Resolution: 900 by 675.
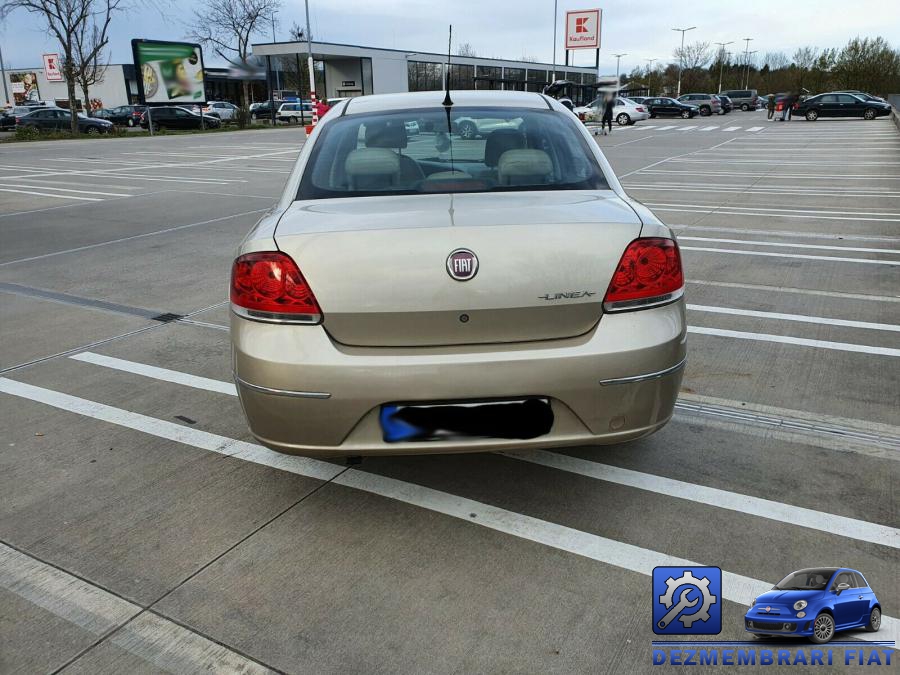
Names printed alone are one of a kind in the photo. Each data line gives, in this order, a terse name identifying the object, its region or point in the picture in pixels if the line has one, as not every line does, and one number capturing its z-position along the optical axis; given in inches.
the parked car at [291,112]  1946.4
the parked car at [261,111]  2080.5
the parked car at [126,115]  1704.0
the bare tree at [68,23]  1457.9
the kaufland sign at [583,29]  2190.0
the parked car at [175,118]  1577.3
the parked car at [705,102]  2004.2
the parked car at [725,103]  2089.3
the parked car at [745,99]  2426.2
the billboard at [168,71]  1524.4
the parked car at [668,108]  1856.5
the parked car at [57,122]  1466.5
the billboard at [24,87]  2391.7
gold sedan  98.1
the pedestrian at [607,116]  1152.4
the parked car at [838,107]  1503.4
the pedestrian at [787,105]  1568.9
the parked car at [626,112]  1542.8
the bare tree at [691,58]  3848.4
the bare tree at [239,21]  1569.9
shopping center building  2319.1
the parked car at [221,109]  1861.1
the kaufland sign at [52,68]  2055.9
